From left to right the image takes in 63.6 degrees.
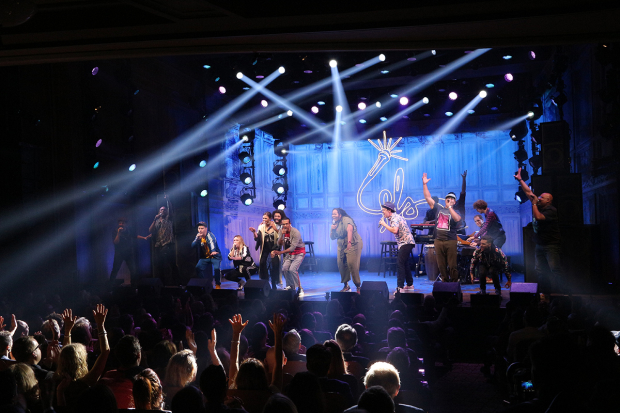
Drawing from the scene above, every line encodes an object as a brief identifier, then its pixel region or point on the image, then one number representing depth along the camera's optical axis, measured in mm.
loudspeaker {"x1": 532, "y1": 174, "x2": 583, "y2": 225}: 9164
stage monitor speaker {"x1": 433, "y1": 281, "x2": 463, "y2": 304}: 7547
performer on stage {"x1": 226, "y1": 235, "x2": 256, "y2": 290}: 11297
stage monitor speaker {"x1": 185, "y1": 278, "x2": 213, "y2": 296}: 9391
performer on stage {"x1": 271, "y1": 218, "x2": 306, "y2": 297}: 10070
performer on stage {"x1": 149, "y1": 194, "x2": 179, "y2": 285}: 11828
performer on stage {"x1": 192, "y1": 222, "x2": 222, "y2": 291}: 11336
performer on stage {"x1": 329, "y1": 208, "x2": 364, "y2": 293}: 9914
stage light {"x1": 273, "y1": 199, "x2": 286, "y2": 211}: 15133
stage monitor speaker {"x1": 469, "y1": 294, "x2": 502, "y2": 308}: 6934
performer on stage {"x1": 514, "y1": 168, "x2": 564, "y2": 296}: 8022
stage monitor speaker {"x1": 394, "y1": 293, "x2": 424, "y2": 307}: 7555
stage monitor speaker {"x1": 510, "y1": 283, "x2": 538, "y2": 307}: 6863
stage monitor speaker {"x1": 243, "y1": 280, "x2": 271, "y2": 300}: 8914
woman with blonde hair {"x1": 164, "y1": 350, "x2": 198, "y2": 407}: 3117
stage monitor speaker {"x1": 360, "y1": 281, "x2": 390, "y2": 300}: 7836
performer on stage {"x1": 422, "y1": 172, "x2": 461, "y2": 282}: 8969
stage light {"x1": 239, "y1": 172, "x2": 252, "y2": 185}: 14477
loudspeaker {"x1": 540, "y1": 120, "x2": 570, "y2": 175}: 9625
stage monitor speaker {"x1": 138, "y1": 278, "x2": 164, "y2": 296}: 9453
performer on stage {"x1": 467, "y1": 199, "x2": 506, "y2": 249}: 8586
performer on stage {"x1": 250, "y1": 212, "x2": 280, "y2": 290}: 10414
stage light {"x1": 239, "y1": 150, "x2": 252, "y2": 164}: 14190
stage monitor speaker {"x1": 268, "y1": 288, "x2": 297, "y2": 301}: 8305
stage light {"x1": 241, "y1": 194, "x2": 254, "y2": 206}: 14672
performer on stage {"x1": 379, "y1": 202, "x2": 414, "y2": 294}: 9648
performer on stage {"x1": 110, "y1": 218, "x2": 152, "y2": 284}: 10664
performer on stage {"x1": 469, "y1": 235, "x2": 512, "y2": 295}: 8586
